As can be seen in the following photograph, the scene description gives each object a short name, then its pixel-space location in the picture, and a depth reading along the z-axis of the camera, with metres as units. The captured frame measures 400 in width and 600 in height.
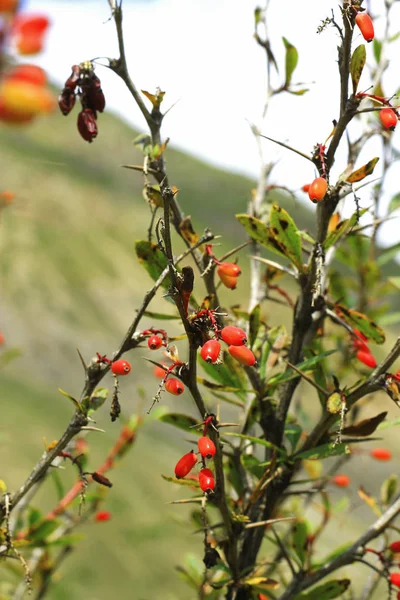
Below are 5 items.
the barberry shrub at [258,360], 0.55
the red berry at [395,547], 0.62
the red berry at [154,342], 0.55
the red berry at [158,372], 0.69
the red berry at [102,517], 0.79
